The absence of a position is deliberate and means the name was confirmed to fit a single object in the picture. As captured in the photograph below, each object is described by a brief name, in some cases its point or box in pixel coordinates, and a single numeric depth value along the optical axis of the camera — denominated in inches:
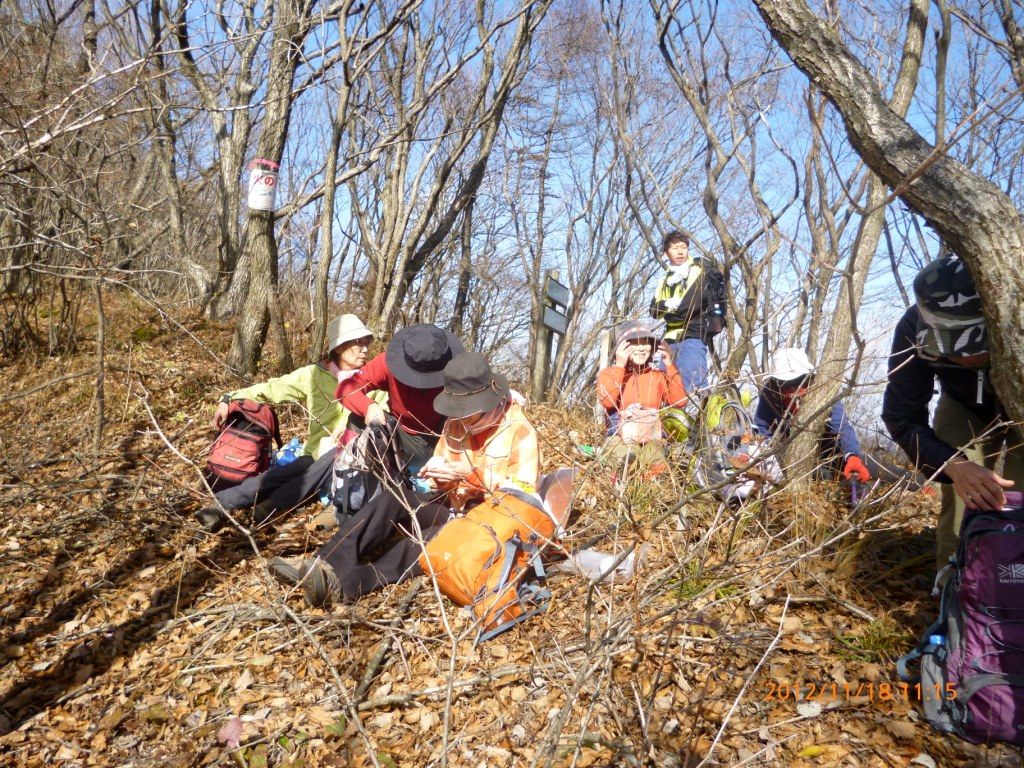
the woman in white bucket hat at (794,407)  159.0
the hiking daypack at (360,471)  145.3
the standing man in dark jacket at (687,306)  209.5
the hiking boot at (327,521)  154.7
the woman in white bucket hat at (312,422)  158.2
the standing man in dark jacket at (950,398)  90.7
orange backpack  117.2
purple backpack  82.0
